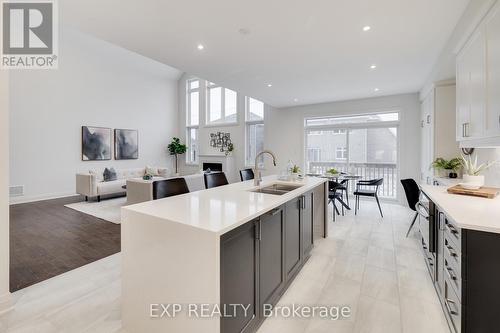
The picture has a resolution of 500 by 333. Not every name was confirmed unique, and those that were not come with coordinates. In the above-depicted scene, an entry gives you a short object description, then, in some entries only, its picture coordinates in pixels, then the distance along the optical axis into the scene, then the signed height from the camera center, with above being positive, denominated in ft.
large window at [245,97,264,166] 26.68 +4.05
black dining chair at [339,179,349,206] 15.80 -1.61
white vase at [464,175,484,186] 7.51 -0.54
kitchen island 4.31 -2.08
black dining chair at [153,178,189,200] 7.64 -0.85
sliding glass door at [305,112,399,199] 19.58 +1.55
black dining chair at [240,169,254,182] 12.81 -0.64
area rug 15.24 -3.30
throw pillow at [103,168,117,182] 21.04 -1.02
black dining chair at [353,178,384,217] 14.82 -1.87
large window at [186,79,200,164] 31.91 +6.23
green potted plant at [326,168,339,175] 16.51 -0.62
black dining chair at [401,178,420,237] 11.58 -1.43
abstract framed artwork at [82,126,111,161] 22.91 +2.01
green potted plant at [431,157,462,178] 11.62 -0.14
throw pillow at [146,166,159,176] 24.27 -0.81
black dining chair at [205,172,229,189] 10.64 -0.76
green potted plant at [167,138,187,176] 31.12 +2.16
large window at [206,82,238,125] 28.78 +7.28
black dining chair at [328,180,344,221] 14.83 -1.71
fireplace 28.43 -0.33
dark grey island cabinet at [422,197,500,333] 4.32 -2.24
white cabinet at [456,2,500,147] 5.58 +2.14
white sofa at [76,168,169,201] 18.88 -1.82
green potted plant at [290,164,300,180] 10.95 -0.41
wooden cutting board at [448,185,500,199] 6.81 -0.86
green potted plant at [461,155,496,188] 7.51 -0.45
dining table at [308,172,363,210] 15.72 -0.87
